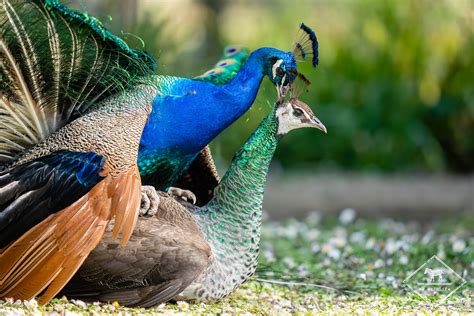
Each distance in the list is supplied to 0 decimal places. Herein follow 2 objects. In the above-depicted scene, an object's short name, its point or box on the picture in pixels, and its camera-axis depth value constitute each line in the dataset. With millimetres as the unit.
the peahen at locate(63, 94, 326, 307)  7645
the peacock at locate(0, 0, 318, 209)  8624
